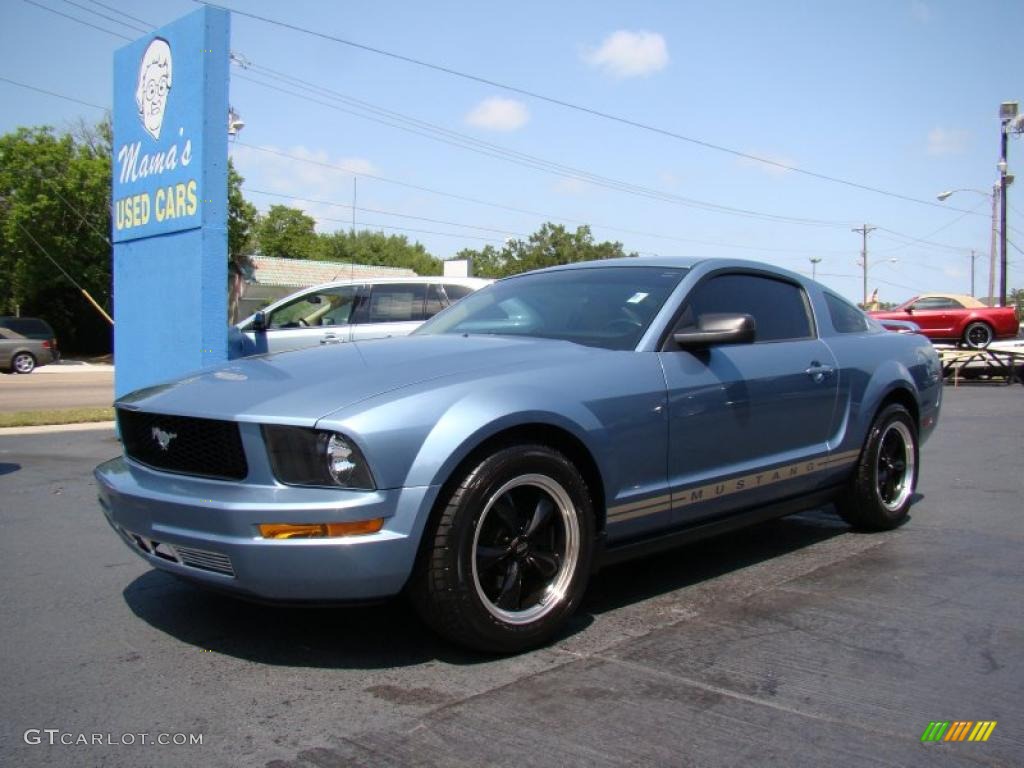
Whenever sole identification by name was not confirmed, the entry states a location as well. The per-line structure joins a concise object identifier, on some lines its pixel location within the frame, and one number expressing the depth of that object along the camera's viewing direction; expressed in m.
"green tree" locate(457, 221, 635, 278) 59.69
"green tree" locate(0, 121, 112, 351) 33.84
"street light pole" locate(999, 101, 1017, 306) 30.59
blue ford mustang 3.00
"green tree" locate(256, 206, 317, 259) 63.02
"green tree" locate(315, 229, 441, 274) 76.25
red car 22.23
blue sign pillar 8.67
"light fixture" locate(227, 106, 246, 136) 26.07
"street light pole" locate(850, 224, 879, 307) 66.59
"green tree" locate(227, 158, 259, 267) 39.12
